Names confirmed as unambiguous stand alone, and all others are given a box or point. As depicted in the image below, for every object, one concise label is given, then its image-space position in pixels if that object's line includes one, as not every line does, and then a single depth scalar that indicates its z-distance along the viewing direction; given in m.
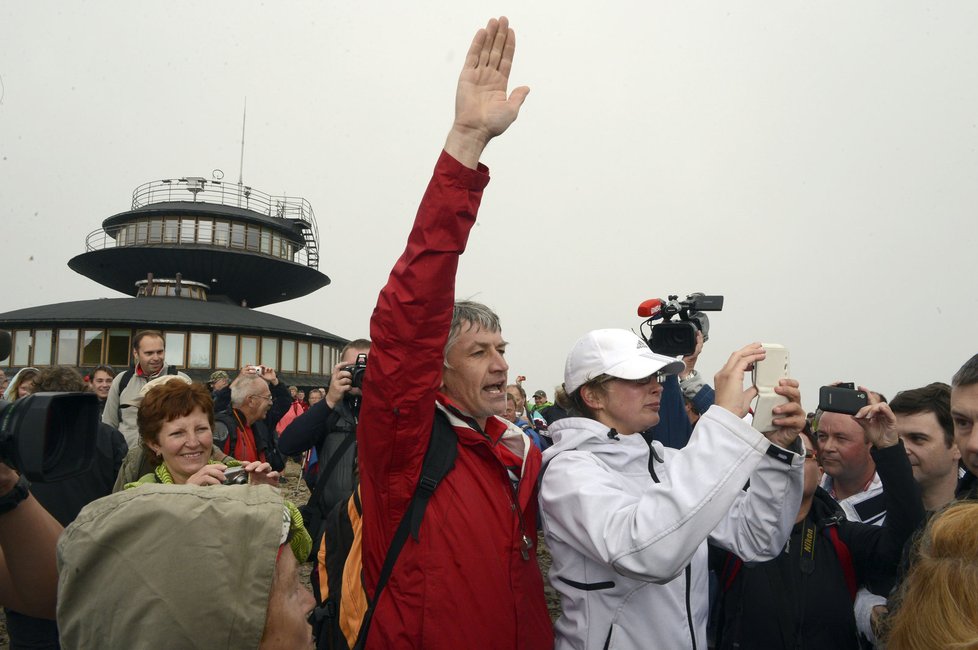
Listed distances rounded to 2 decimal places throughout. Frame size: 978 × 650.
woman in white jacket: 1.94
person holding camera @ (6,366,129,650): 3.45
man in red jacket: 2.03
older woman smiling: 3.67
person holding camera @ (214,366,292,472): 5.80
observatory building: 28.39
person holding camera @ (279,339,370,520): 4.86
